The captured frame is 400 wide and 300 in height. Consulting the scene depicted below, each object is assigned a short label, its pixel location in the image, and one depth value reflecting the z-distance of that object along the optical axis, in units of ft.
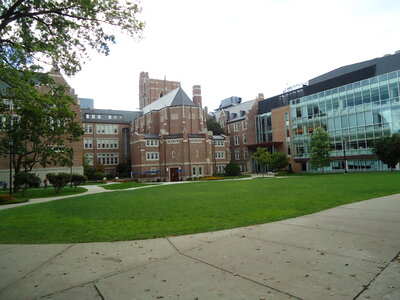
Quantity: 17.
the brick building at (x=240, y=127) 219.41
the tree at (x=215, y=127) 245.24
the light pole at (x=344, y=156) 139.58
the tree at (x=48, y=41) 26.84
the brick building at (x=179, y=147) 176.96
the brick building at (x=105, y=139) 224.12
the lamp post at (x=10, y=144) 81.86
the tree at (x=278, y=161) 166.20
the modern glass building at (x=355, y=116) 132.36
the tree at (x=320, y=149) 138.26
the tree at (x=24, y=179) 85.92
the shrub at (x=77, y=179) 98.57
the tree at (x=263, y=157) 155.84
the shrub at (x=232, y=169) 176.45
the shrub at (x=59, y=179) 86.38
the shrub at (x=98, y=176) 184.53
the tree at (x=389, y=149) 114.42
